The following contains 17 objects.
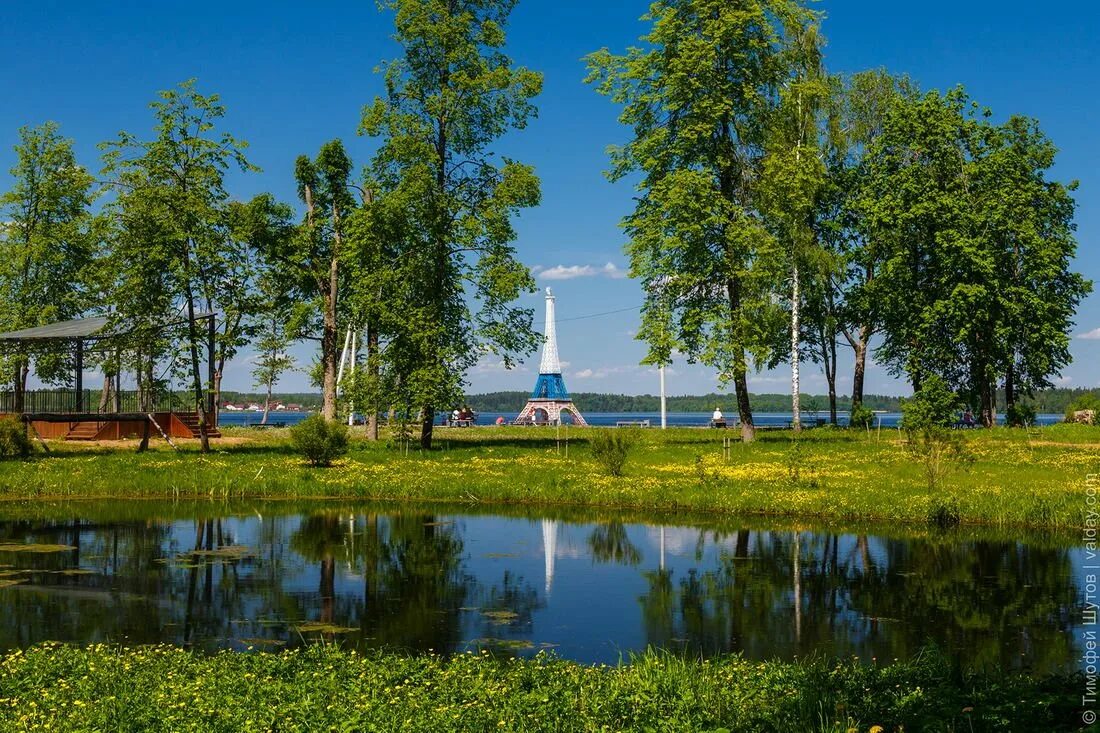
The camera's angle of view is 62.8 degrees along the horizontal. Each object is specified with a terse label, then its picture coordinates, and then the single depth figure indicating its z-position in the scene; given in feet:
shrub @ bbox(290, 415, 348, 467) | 102.47
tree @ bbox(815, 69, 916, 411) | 160.35
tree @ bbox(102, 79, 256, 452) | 115.44
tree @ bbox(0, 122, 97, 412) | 162.91
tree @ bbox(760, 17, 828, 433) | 128.26
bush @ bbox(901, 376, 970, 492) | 81.16
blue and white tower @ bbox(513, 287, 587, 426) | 307.17
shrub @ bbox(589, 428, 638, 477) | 93.71
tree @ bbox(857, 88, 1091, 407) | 140.87
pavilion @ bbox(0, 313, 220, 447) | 118.01
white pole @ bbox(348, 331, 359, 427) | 126.72
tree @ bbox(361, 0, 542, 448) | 124.36
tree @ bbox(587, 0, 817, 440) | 123.75
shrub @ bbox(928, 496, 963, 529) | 72.43
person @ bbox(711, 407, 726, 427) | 213.46
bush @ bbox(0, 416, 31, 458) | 101.71
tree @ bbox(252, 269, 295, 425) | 170.60
